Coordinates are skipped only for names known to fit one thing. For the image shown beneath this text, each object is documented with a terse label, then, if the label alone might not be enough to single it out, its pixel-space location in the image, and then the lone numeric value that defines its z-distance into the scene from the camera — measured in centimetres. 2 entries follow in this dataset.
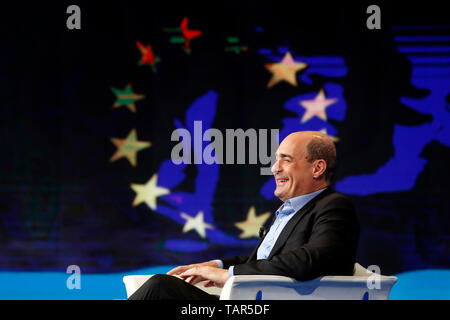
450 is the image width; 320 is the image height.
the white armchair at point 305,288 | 420
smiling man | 434
